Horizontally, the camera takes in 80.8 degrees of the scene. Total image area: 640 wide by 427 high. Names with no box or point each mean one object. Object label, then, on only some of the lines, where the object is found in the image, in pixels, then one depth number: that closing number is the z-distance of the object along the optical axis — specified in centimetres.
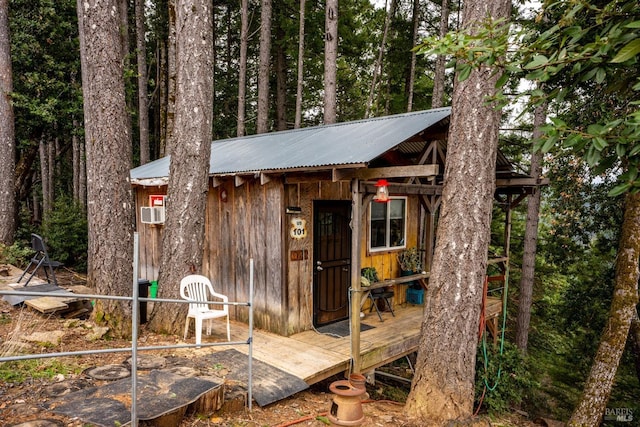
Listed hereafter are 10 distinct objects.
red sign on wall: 834
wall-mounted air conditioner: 832
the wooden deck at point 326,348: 496
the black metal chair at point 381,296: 723
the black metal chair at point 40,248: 645
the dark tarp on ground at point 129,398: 299
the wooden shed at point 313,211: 542
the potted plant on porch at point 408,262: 820
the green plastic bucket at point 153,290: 762
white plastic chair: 530
